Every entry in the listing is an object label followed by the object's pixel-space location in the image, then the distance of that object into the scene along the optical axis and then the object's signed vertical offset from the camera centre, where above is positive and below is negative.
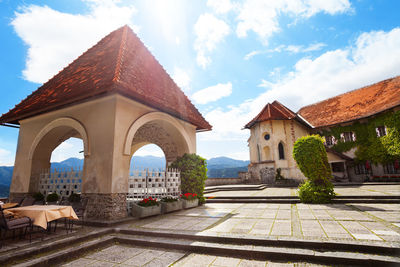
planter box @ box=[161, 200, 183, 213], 7.71 -1.45
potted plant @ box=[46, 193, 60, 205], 7.60 -0.96
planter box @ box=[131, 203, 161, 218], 6.79 -1.41
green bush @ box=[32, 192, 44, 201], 8.01 -0.89
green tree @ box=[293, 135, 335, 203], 8.92 -0.17
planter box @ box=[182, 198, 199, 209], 8.68 -1.53
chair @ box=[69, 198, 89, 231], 6.11 -1.16
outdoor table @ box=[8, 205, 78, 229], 4.64 -0.96
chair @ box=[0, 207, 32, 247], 4.26 -1.07
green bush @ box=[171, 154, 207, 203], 9.29 -0.14
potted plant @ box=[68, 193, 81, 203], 7.13 -0.90
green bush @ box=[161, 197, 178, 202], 7.97 -1.18
